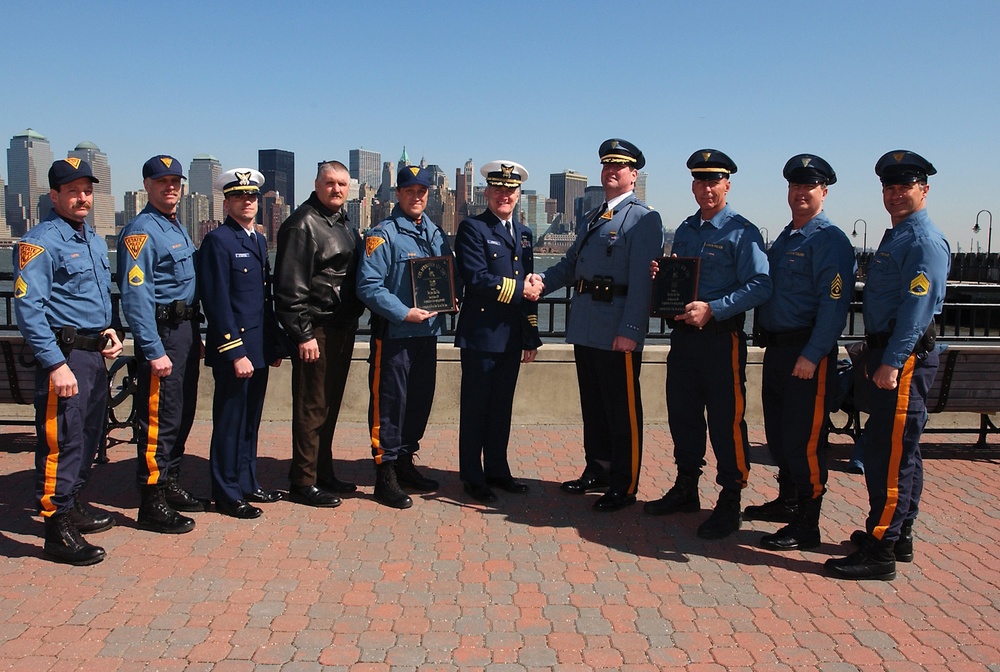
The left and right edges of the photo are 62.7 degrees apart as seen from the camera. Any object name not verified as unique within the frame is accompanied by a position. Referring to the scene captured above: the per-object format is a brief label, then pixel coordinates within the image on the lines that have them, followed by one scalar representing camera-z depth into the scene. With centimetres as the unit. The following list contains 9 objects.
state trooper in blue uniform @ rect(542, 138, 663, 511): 524
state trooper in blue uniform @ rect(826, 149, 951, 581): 423
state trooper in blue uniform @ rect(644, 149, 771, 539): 489
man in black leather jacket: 517
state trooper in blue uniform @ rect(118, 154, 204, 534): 473
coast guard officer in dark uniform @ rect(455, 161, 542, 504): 548
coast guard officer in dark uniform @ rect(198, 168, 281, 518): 502
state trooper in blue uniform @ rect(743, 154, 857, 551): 467
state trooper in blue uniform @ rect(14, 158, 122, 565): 429
